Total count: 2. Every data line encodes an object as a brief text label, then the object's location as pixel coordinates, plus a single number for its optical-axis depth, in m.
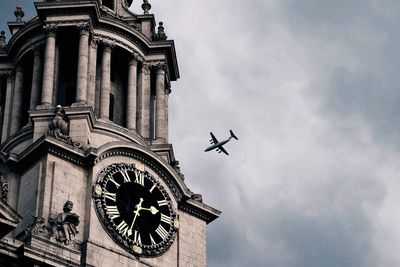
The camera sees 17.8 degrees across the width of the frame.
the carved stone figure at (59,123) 55.47
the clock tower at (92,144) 52.94
